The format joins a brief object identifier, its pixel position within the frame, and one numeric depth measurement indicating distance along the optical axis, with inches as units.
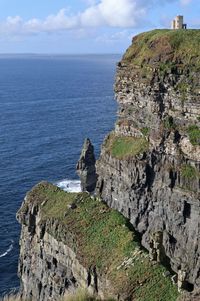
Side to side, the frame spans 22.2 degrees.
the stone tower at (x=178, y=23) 3713.1
